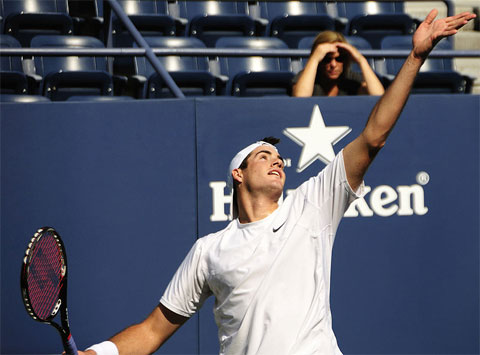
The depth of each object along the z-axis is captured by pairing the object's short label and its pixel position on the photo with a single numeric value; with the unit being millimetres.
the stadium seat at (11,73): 12984
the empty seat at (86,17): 15961
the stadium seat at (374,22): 16516
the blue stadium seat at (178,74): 13187
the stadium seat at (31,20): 14922
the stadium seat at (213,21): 15828
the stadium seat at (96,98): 12448
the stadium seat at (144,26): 15437
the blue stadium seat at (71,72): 13344
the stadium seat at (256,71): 13742
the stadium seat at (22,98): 12219
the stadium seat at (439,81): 14172
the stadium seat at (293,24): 16156
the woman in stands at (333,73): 11922
